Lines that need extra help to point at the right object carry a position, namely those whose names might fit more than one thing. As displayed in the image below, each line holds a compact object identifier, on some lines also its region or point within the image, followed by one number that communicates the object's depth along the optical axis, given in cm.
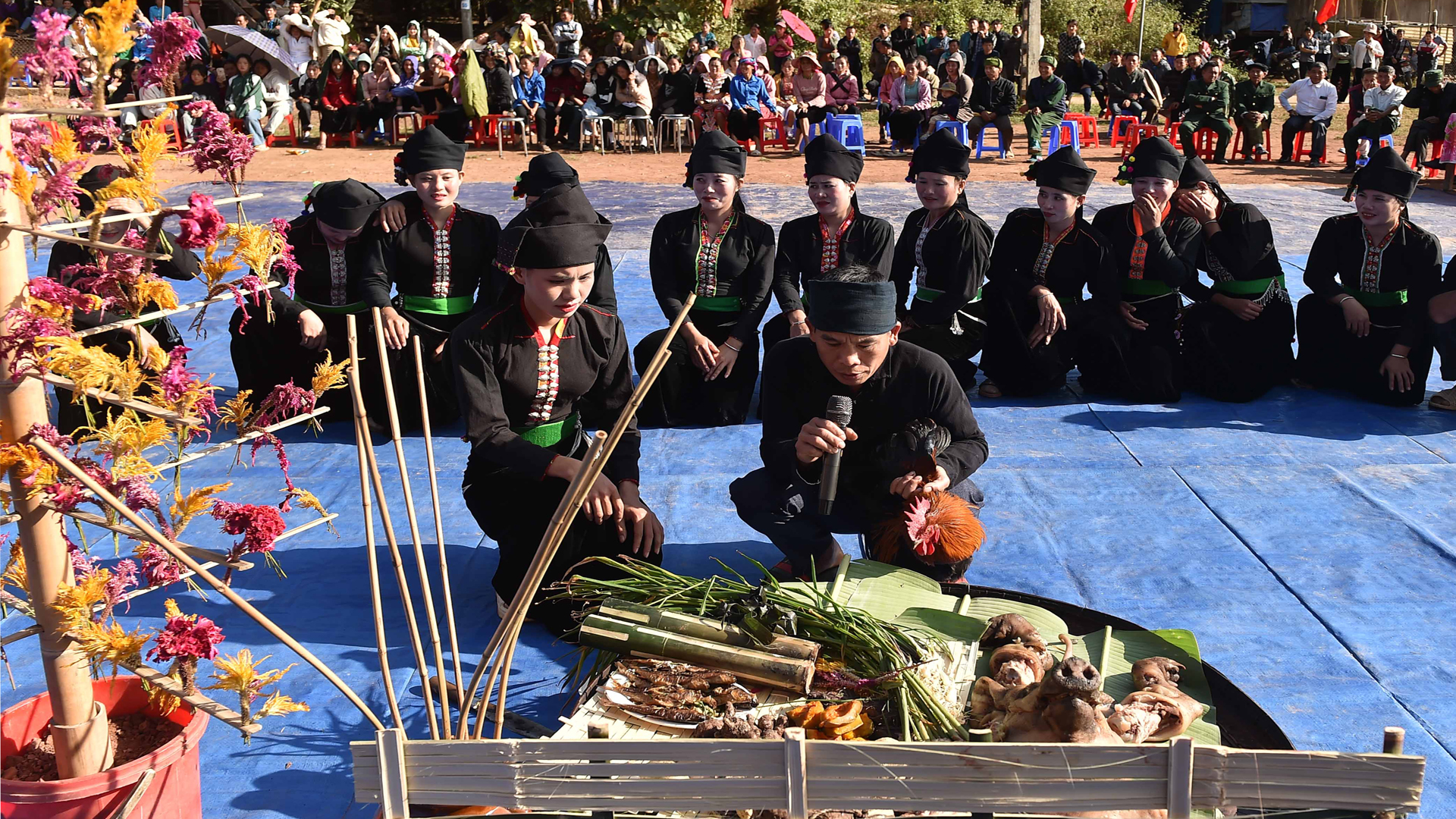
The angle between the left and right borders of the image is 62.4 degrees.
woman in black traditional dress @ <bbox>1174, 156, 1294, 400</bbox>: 554
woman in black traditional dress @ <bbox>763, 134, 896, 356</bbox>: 520
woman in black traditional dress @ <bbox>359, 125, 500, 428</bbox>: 503
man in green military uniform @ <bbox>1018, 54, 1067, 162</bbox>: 1461
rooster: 312
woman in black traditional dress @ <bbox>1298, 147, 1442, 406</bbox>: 531
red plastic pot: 206
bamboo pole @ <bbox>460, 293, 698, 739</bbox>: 190
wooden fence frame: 166
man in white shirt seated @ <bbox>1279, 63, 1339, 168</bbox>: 1431
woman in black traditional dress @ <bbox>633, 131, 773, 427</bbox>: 529
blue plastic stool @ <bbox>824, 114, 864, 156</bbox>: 1438
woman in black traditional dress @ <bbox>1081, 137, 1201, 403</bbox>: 549
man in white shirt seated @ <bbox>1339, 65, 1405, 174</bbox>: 1334
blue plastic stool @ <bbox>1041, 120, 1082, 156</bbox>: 1466
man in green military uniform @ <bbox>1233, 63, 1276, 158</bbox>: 1441
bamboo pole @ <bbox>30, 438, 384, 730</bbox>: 180
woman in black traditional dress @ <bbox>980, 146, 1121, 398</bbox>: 550
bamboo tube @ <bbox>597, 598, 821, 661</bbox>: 271
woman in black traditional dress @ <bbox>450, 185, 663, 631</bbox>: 338
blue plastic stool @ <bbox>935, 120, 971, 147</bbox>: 1397
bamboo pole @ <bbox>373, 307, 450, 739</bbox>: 199
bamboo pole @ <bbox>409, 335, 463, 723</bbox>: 209
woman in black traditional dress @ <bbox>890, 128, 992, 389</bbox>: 543
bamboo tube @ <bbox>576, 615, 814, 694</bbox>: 261
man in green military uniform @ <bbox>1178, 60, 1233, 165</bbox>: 1432
